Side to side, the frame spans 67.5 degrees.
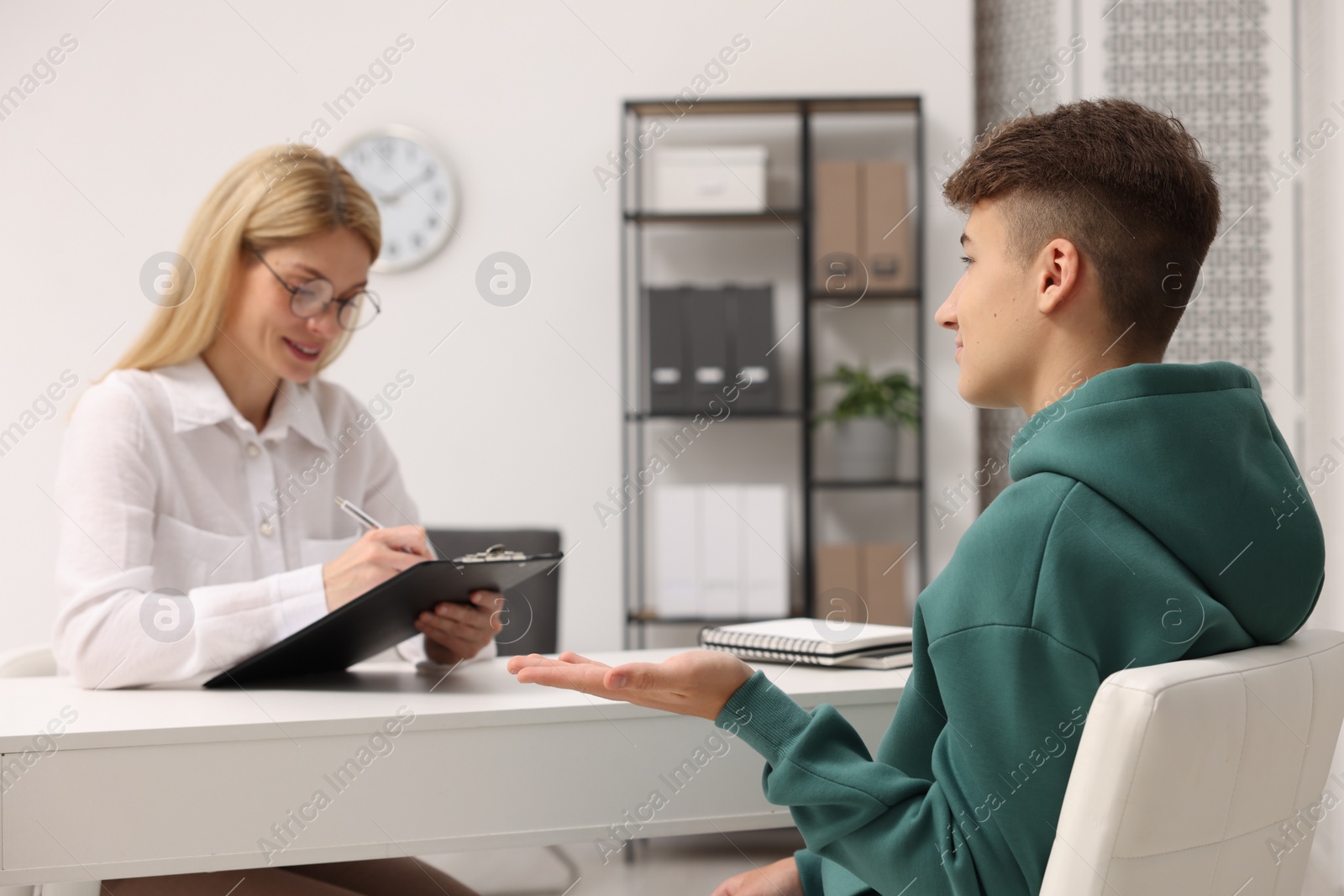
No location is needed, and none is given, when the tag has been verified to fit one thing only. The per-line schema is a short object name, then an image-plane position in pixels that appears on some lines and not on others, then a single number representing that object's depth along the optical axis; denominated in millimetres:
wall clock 3256
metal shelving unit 3008
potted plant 3006
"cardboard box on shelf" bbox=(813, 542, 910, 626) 2959
